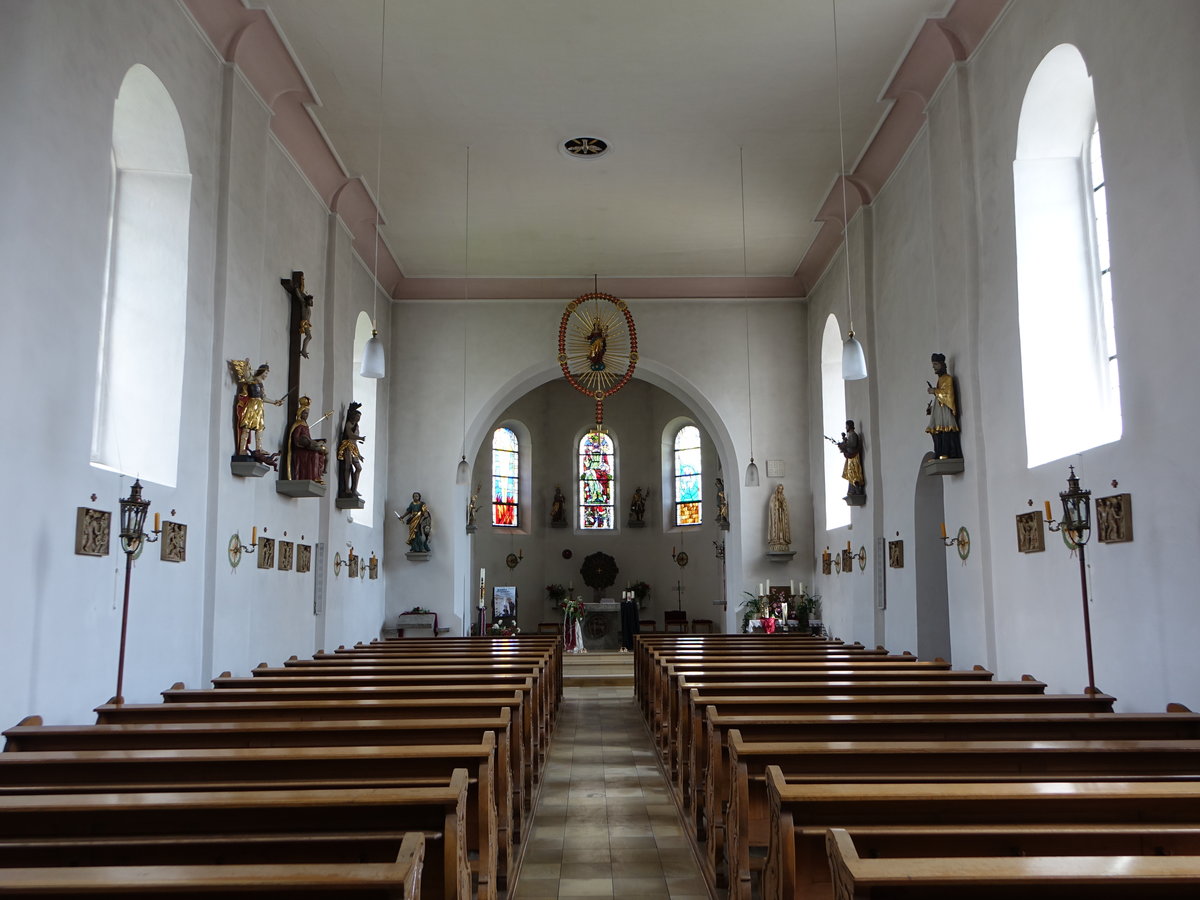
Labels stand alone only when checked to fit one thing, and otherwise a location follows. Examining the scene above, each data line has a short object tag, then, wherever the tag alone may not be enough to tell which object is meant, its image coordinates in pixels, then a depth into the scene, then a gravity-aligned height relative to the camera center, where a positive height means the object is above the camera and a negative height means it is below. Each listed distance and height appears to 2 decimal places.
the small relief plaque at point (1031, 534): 7.38 +0.38
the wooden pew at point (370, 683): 6.23 -0.62
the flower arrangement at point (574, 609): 17.30 -0.38
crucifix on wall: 10.33 +2.77
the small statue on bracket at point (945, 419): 8.86 +1.50
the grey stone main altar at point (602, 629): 20.69 -0.88
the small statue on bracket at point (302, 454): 9.98 +1.39
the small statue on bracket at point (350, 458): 12.02 +1.62
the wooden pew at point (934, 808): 2.88 -0.67
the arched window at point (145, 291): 7.22 +2.32
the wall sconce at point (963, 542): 8.77 +0.39
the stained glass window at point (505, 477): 21.66 +2.48
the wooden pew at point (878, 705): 5.04 -0.63
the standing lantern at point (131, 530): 5.86 +0.37
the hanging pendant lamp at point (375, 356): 8.55 +2.05
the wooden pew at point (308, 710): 5.13 -0.63
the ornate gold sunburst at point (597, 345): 15.18 +3.82
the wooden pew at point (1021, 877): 2.04 -0.61
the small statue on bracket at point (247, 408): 8.47 +1.59
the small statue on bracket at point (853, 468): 11.98 +1.45
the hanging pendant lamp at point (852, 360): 8.29 +1.90
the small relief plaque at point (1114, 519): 6.06 +0.41
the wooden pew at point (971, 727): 4.43 -0.65
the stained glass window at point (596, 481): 22.36 +2.45
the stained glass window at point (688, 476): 21.88 +2.49
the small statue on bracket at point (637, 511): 22.02 +1.71
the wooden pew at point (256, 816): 2.83 -0.67
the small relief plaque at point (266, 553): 9.21 +0.36
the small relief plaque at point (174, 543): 7.19 +0.36
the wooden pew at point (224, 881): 2.06 -0.62
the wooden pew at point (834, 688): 5.83 -0.62
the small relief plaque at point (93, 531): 5.96 +0.38
